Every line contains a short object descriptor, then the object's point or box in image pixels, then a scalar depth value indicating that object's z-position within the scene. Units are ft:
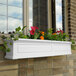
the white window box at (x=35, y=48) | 7.87
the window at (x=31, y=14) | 9.25
